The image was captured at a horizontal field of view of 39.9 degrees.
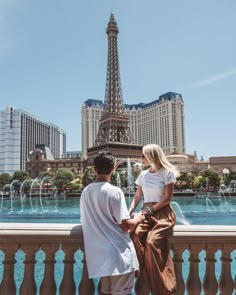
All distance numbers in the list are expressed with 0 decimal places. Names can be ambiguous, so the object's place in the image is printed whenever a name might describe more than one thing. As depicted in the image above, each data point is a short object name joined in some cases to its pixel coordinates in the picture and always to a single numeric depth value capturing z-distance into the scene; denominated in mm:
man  2748
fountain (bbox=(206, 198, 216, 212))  29128
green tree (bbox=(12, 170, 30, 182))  81712
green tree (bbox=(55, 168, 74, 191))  65375
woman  2932
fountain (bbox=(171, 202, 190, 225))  18377
